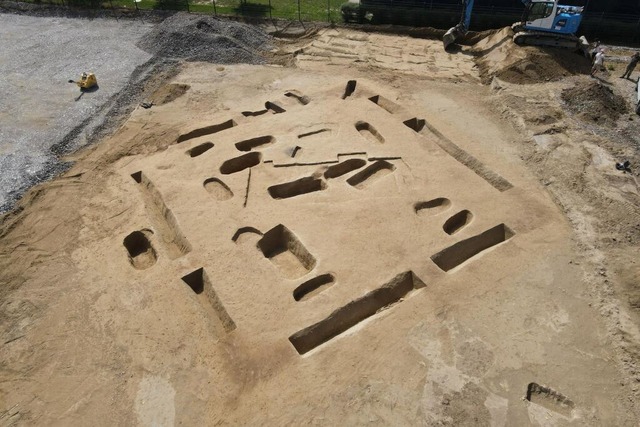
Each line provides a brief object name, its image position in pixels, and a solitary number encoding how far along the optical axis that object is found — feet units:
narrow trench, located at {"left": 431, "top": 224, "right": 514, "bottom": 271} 32.35
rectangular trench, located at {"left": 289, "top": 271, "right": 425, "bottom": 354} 27.04
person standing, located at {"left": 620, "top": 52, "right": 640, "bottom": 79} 53.21
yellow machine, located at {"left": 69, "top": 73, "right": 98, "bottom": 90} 55.06
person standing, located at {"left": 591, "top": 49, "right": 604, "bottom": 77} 53.42
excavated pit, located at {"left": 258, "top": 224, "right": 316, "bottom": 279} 32.40
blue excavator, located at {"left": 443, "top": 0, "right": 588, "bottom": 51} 55.01
